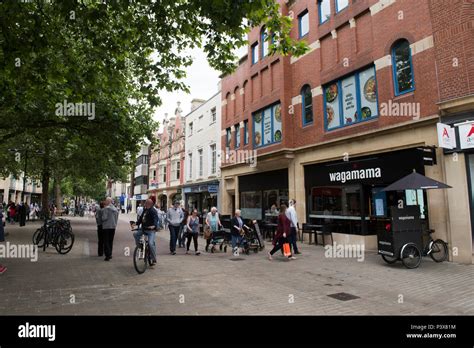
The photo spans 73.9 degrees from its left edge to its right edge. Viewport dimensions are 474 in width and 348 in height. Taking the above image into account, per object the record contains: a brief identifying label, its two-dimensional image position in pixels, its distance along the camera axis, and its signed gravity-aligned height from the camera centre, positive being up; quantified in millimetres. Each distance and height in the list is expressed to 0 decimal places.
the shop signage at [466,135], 8992 +1977
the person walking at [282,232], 10172 -770
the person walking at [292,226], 11406 -669
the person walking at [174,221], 11750 -404
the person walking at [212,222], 12449 -506
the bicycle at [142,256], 7946 -1188
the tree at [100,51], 6594 +4063
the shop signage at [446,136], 9259 +2022
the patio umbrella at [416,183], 8695 +617
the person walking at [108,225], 9977 -432
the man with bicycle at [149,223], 8747 -339
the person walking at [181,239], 13680 -1256
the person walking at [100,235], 10507 -808
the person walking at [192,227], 11906 -670
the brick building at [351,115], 10375 +3910
